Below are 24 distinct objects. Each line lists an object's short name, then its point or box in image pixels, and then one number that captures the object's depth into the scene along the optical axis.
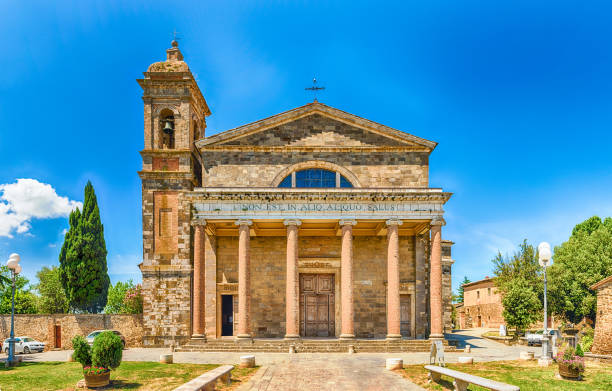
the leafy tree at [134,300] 37.84
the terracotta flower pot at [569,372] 15.55
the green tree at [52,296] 44.79
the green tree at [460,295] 80.31
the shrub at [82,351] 14.84
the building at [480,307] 52.25
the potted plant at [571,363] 15.48
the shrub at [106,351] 14.56
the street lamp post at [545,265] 18.52
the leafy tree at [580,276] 43.38
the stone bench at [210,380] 12.20
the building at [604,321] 23.78
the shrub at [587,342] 26.82
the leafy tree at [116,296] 56.47
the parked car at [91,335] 28.10
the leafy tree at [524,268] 36.47
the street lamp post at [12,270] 19.81
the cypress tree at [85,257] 34.84
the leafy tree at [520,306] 31.62
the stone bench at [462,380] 11.32
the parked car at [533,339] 31.85
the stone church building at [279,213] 26.00
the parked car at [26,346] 28.47
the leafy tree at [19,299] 41.91
